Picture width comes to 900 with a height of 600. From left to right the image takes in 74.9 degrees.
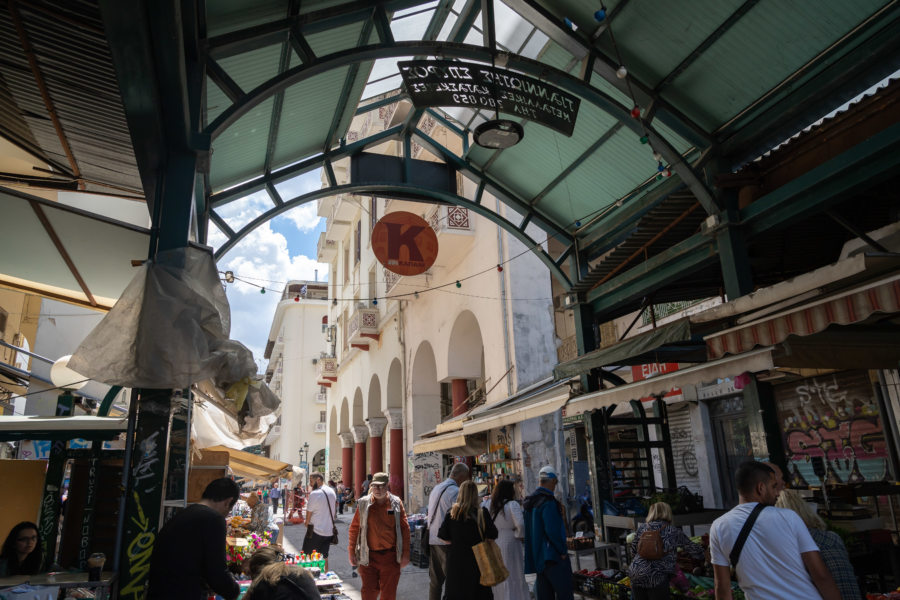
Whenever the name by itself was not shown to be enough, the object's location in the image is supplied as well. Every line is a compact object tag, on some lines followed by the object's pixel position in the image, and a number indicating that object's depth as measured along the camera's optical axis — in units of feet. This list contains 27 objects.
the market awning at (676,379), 16.19
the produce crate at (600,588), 21.50
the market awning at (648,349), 19.16
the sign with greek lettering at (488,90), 20.26
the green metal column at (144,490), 12.96
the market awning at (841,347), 15.42
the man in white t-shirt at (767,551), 9.20
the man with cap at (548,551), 19.10
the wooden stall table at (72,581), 12.19
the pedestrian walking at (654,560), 17.71
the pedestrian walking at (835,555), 11.68
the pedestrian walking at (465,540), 17.03
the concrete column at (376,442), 77.25
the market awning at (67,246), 14.75
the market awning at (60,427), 15.39
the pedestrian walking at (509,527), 20.29
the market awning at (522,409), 30.14
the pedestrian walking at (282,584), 10.93
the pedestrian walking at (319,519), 30.25
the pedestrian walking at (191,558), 11.25
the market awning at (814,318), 12.27
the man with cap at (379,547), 20.24
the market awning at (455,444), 41.98
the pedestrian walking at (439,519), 22.30
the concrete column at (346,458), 98.43
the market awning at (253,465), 38.78
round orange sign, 33.60
